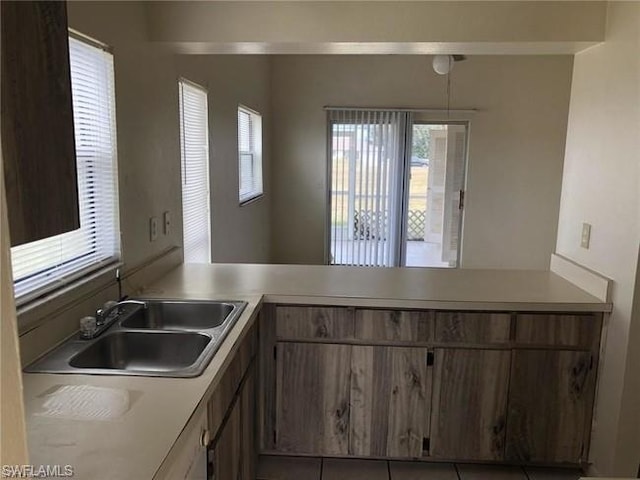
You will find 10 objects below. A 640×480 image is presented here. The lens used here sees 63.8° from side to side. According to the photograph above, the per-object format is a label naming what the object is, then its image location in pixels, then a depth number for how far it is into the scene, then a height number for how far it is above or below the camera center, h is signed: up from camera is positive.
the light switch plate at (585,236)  2.49 -0.33
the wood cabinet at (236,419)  1.55 -0.88
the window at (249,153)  4.85 +0.09
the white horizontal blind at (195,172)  3.18 -0.07
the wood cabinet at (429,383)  2.35 -1.01
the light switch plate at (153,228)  2.49 -0.33
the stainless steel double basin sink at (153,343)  1.52 -0.62
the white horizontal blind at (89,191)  1.65 -0.12
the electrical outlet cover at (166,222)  2.67 -0.32
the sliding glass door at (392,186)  6.27 -0.26
